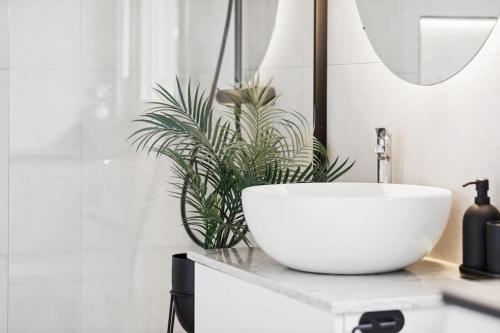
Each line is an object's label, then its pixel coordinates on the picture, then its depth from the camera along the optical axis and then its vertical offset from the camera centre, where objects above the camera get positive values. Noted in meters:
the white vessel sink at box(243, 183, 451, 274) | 1.86 -0.13
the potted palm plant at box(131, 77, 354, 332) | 2.49 +0.03
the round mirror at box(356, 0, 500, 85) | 2.10 +0.29
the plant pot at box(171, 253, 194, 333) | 2.49 -0.34
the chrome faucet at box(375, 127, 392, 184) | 2.33 +0.01
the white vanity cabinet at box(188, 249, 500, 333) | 1.73 -0.25
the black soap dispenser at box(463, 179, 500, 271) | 1.95 -0.12
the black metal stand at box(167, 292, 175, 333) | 2.56 -0.43
